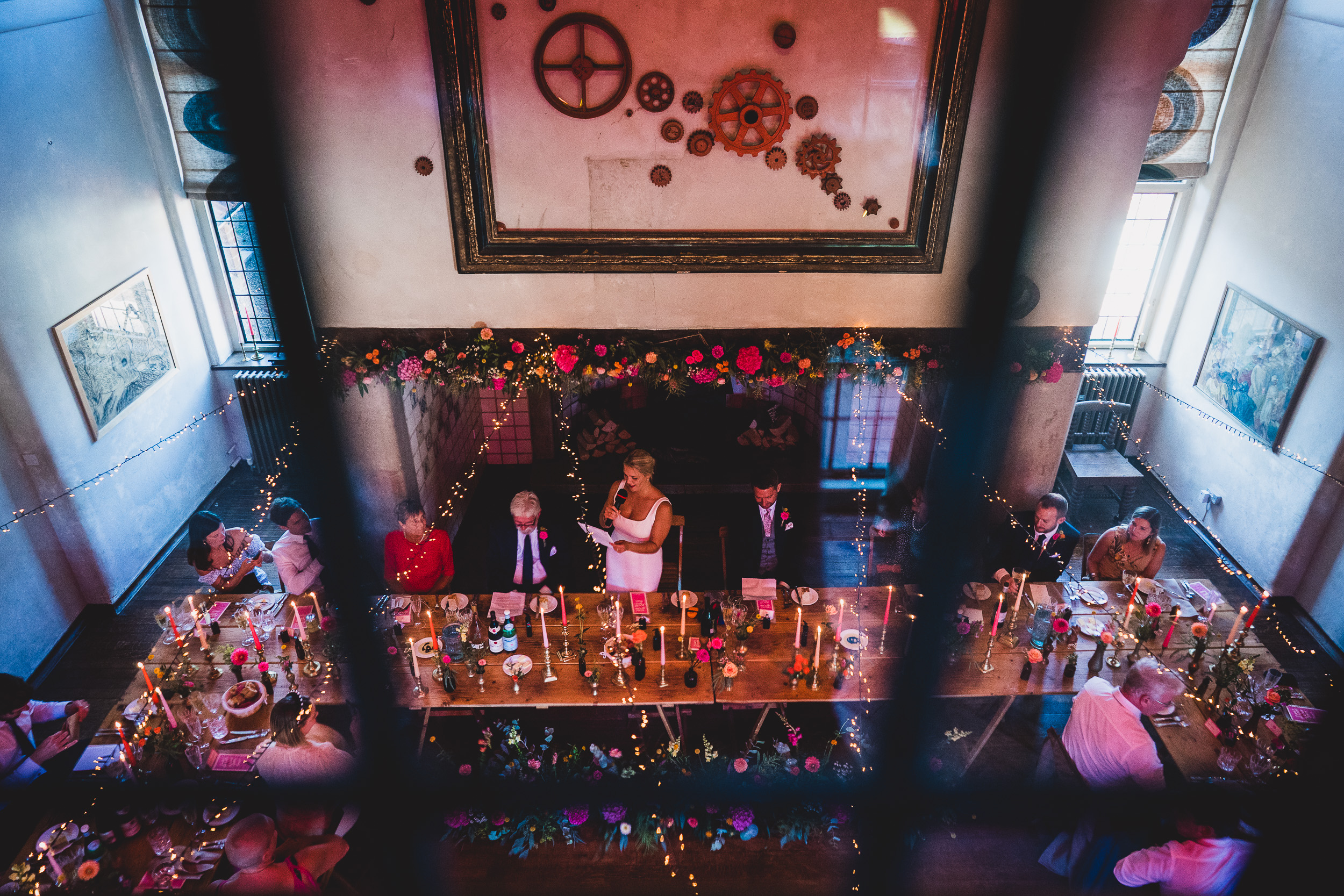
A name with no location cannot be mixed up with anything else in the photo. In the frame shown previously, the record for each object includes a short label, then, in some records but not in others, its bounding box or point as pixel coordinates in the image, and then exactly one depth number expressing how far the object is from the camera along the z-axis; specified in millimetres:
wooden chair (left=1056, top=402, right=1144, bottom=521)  7688
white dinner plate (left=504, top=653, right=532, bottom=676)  4637
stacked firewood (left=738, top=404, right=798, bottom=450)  8664
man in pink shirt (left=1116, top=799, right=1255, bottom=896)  3588
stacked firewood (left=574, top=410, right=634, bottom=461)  8672
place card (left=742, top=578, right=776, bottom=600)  5078
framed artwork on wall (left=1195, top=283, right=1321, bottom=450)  6344
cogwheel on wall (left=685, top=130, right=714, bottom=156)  5223
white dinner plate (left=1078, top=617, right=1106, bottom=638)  4902
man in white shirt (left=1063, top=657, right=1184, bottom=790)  3961
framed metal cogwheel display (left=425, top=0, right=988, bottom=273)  4875
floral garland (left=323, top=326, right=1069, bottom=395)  5738
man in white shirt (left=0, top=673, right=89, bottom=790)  4152
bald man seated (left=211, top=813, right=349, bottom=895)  3428
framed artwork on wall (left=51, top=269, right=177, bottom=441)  6109
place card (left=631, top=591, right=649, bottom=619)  4961
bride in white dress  5367
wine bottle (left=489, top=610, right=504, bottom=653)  4797
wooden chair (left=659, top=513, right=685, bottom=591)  6762
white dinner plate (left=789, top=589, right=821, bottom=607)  5035
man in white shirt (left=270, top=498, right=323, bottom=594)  5195
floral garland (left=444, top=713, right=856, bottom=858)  4727
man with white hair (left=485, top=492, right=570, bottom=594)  5559
